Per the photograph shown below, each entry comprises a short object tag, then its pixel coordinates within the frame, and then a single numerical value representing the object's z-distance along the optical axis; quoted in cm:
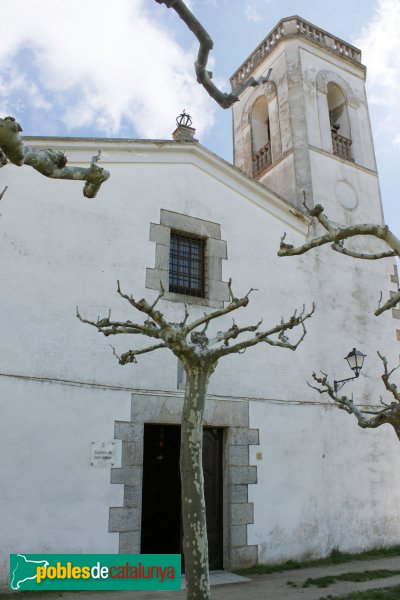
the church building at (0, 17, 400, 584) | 597
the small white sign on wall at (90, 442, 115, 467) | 612
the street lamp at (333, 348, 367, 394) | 743
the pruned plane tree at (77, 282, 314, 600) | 353
